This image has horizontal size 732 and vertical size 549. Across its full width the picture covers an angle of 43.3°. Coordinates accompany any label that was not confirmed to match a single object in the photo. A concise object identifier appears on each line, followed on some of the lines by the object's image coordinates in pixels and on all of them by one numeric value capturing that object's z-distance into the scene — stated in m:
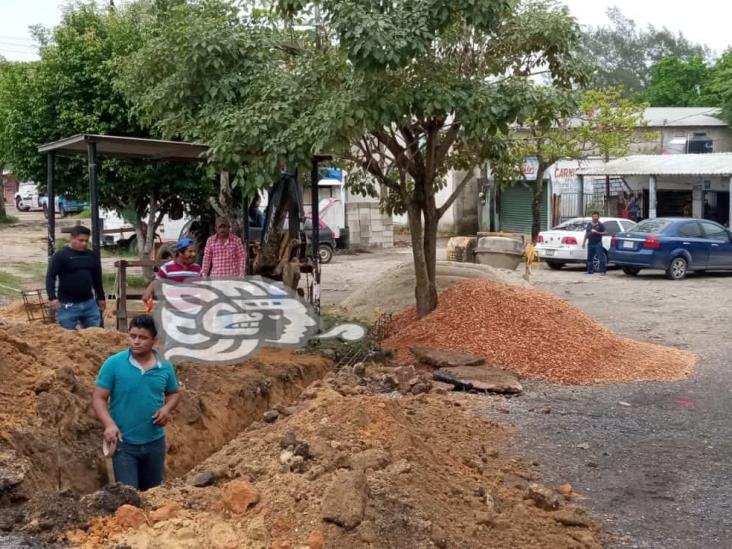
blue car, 22.30
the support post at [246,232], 12.55
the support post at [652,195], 30.95
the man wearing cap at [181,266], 10.48
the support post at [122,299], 11.30
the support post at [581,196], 34.66
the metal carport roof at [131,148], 10.60
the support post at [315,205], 12.88
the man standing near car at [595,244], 23.92
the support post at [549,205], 37.12
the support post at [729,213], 30.17
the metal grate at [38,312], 11.42
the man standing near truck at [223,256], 11.45
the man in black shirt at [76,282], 9.79
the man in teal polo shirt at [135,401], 5.89
